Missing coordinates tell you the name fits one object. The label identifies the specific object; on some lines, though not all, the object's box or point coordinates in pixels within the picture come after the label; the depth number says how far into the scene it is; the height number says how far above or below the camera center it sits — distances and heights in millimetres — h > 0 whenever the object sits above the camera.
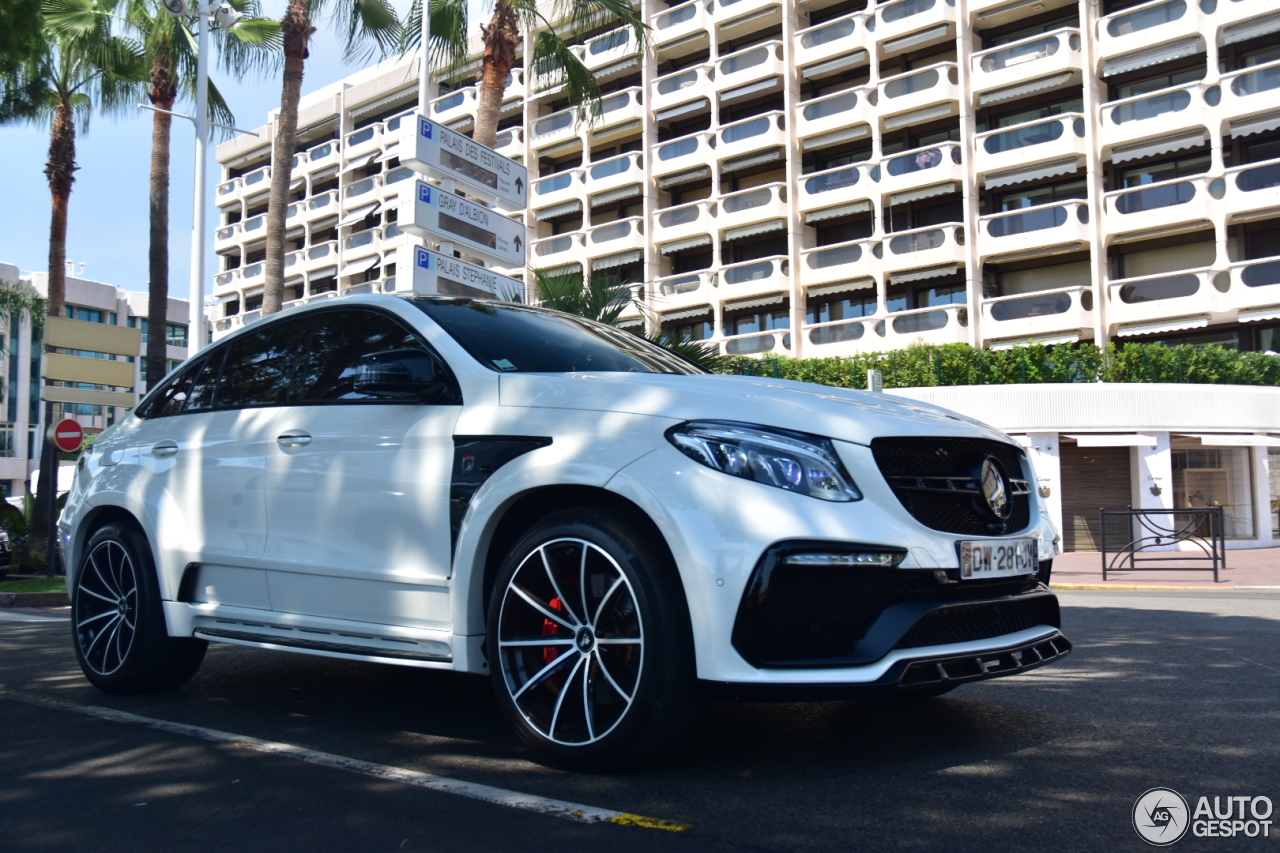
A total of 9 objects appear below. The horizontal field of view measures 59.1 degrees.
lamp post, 18688 +6660
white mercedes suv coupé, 3193 -65
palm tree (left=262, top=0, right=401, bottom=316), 18672 +7604
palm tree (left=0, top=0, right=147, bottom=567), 21297 +9006
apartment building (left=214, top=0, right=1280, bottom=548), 25438 +9303
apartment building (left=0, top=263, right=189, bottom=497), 71000 +8833
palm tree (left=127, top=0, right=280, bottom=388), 20641 +9033
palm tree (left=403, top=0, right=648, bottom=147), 16109 +6951
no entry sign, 15320 +1120
